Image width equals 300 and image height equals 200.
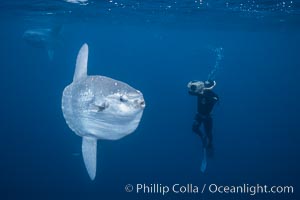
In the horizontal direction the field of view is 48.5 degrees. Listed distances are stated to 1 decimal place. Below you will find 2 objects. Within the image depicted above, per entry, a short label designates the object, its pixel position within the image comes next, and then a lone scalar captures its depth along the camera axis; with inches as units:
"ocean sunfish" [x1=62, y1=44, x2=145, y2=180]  137.6
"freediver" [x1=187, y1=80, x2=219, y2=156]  329.7
